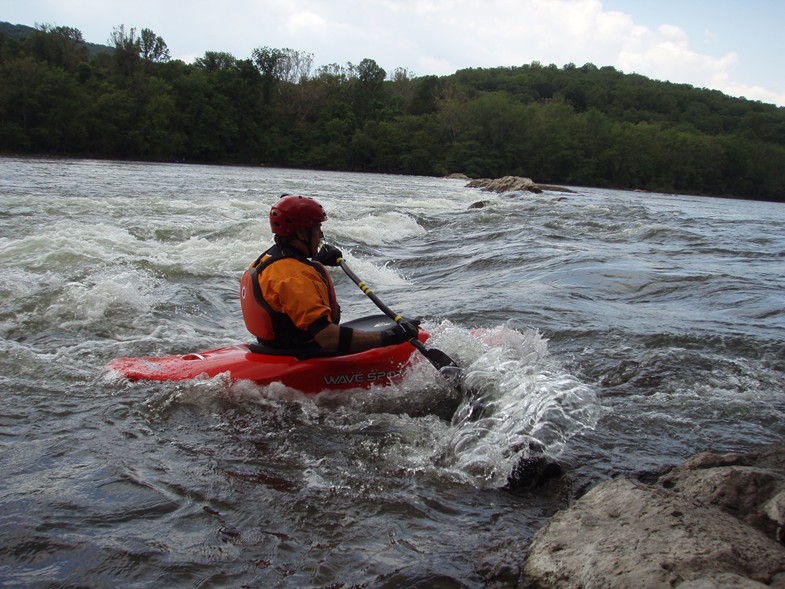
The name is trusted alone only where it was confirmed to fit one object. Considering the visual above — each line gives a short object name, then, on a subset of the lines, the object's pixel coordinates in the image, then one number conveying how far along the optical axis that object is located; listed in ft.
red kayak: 15.08
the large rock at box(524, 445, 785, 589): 7.09
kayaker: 14.33
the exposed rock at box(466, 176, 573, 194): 123.75
